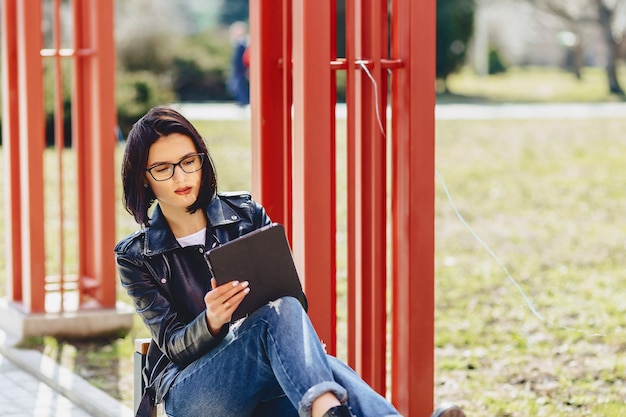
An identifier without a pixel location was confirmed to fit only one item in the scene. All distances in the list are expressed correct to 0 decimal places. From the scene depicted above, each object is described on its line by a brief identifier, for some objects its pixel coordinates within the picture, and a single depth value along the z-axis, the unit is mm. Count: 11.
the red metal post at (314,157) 5822
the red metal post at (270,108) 6245
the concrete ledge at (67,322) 9501
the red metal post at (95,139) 9654
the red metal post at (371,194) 6132
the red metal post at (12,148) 9953
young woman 4872
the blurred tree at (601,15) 40061
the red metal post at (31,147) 9428
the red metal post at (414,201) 6195
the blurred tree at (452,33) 42774
